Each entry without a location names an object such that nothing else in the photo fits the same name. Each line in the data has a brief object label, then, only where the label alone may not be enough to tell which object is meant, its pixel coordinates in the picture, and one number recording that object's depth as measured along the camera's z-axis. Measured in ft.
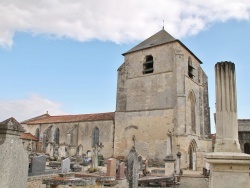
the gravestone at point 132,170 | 24.99
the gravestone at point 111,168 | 41.09
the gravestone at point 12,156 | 10.90
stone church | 84.58
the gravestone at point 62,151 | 88.17
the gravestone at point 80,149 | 106.37
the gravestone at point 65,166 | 44.12
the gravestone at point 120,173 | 37.96
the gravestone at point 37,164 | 38.09
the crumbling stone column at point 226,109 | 12.71
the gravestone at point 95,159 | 63.60
